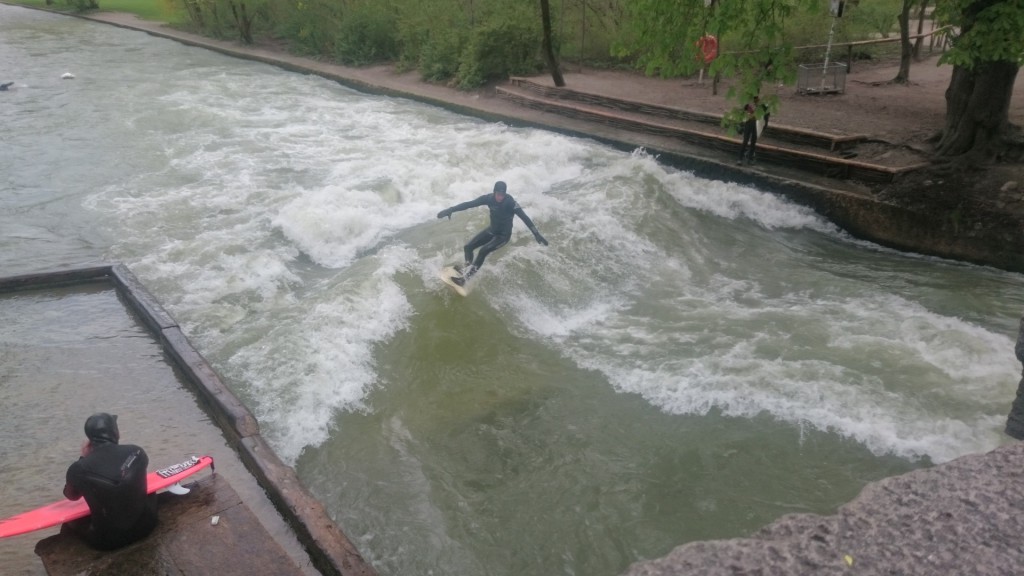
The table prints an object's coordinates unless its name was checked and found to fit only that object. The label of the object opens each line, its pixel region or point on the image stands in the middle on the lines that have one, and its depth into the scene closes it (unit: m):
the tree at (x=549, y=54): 19.94
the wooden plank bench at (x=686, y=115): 14.30
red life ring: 18.70
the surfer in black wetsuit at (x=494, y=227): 9.71
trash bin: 18.47
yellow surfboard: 9.95
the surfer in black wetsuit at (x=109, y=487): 4.75
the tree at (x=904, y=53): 18.20
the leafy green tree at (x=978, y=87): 10.76
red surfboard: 4.92
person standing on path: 14.16
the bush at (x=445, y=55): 24.47
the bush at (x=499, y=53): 22.91
